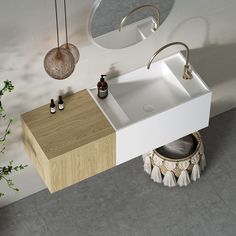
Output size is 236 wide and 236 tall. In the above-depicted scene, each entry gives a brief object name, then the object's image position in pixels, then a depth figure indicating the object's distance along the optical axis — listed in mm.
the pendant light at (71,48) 4000
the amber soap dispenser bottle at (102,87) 4402
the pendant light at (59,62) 3870
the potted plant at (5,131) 4048
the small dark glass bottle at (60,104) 4332
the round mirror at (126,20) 4113
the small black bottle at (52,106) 4324
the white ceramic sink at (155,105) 4430
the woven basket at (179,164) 5064
